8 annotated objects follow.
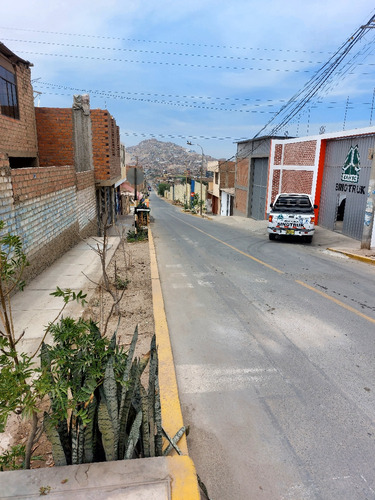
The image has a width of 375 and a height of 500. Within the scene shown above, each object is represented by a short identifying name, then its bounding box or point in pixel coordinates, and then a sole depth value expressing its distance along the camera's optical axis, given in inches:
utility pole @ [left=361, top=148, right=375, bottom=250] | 462.9
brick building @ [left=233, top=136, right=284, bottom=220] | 1101.7
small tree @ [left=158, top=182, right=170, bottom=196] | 4541.1
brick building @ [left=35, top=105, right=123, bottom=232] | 567.8
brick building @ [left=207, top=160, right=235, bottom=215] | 1691.7
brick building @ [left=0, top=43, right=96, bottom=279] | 265.8
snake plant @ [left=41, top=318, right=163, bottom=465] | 86.8
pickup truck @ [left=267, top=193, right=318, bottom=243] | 565.3
